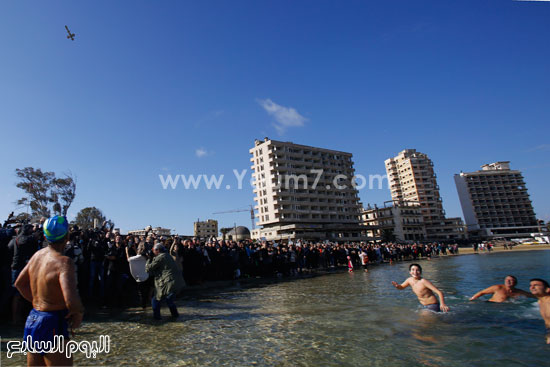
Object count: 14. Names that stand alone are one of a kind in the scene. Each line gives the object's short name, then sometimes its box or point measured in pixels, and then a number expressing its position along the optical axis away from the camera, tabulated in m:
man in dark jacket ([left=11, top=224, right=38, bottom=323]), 6.46
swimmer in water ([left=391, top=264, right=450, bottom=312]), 6.86
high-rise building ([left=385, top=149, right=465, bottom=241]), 114.50
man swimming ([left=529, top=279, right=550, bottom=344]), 5.24
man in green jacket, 6.87
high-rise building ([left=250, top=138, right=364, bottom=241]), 77.56
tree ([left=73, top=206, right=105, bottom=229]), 65.69
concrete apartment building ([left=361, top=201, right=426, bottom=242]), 105.38
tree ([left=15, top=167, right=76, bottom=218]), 44.69
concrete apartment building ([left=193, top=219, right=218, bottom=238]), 156.50
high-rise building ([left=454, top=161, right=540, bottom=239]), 128.25
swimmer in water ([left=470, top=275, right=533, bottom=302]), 6.97
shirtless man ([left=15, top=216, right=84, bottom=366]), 2.82
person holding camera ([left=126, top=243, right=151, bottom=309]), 8.13
